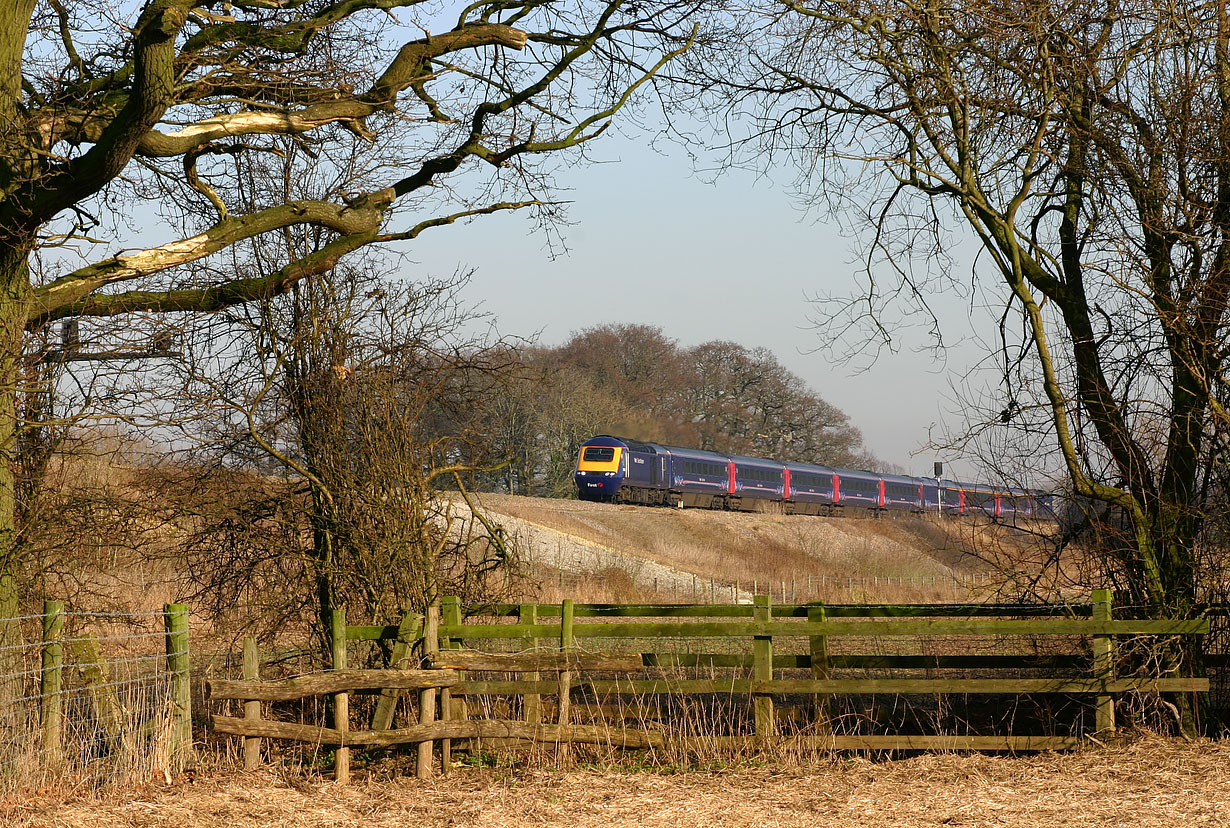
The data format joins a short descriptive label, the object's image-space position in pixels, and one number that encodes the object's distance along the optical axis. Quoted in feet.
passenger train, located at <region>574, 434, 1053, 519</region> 309.22
